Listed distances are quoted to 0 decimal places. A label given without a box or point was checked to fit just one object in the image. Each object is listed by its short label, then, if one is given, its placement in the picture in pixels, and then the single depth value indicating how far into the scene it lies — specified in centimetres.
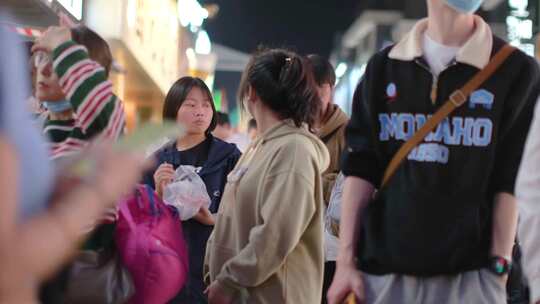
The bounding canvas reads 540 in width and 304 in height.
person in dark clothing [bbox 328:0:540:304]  220
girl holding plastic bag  389
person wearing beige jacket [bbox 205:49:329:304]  302
